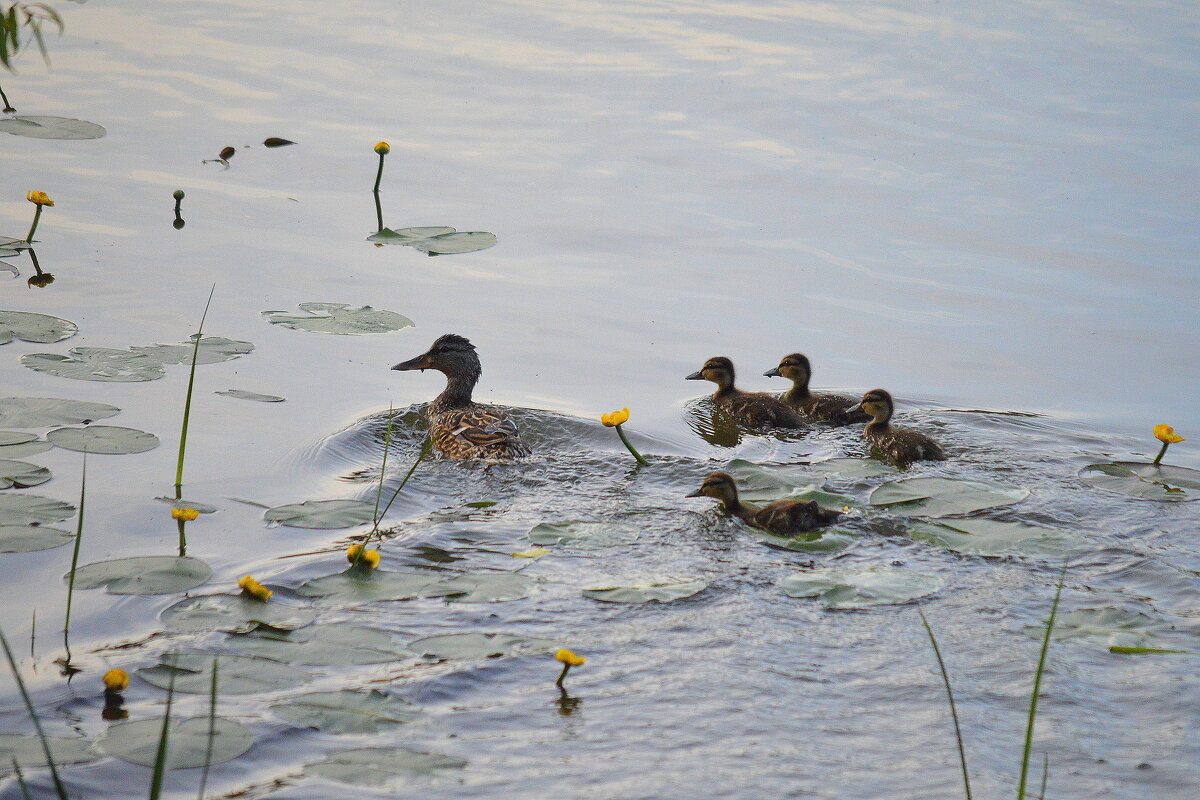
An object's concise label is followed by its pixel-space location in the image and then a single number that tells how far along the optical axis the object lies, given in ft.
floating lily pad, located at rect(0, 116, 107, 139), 62.39
